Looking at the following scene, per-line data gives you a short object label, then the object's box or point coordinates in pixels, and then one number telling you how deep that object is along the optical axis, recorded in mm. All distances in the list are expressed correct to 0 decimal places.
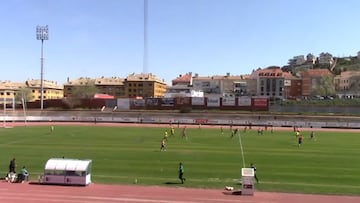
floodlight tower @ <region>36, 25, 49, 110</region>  104919
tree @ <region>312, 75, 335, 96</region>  174500
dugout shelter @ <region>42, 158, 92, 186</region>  26750
